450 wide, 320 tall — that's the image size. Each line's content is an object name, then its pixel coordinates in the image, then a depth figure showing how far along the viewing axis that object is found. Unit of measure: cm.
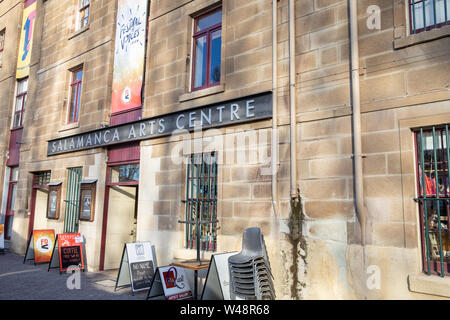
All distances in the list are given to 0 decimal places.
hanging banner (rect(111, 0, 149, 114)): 993
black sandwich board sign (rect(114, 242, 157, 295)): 773
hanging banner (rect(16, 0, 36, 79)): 1508
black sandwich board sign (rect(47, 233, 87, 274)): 977
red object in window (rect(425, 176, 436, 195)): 500
